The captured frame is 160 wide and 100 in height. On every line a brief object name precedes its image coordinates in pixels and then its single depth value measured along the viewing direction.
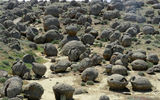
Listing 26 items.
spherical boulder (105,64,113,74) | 36.50
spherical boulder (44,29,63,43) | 58.75
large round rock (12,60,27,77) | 33.72
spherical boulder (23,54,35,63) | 41.38
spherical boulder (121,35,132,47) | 51.25
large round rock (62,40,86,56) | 47.18
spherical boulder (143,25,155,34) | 59.77
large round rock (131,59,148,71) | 38.19
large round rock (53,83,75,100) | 26.08
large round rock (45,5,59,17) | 75.14
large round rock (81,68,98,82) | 33.81
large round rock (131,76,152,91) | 30.94
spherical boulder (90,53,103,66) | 40.75
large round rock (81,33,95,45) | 54.41
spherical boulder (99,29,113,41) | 58.28
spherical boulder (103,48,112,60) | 43.62
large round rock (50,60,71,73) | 37.94
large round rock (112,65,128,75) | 35.47
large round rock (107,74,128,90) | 30.69
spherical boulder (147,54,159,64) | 40.78
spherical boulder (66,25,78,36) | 52.44
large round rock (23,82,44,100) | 25.12
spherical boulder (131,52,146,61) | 40.77
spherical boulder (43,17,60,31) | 65.62
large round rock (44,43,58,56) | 48.09
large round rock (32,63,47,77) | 35.07
